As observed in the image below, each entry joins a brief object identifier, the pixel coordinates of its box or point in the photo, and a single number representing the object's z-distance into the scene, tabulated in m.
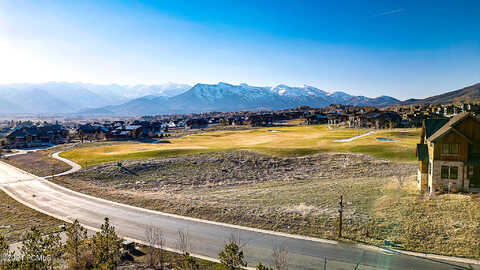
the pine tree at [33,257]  12.70
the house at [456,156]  27.17
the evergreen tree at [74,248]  16.58
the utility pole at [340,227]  21.06
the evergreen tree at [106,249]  14.53
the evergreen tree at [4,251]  12.36
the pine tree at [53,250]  14.15
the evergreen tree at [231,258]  12.69
